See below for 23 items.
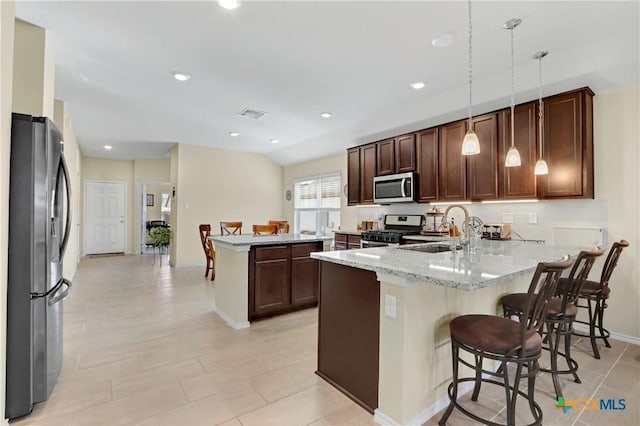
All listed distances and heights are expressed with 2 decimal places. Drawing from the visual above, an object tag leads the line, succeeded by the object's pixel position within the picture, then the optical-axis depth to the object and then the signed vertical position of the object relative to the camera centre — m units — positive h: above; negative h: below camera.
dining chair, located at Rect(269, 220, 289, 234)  4.97 -0.16
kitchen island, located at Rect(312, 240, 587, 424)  1.67 -0.61
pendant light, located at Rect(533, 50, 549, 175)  2.79 +1.10
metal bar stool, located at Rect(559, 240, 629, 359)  2.45 -0.61
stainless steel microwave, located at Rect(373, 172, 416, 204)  4.56 +0.46
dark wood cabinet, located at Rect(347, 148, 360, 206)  5.58 +0.78
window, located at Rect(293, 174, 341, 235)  6.72 +0.32
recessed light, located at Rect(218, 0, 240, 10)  2.26 +1.59
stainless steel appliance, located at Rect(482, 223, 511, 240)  3.72 -0.17
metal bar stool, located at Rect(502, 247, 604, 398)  1.97 -0.62
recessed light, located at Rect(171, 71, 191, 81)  3.50 +1.64
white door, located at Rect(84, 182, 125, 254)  8.25 +0.00
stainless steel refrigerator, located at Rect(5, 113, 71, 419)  1.76 -0.28
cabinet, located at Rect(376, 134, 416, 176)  4.64 +0.99
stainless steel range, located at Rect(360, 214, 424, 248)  4.49 -0.20
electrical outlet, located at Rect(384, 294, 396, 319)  1.71 -0.49
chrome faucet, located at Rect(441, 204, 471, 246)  2.56 -0.12
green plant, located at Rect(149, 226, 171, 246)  7.35 -0.43
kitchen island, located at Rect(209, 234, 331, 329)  3.28 -0.67
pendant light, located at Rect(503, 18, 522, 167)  2.44 +1.16
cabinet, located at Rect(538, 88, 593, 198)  3.01 +0.74
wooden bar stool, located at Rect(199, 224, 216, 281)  5.56 -0.50
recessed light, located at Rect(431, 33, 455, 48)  2.62 +1.55
